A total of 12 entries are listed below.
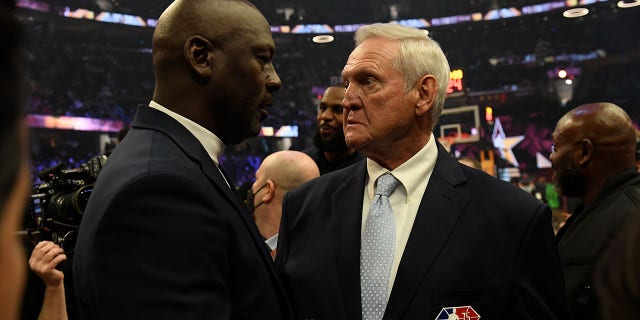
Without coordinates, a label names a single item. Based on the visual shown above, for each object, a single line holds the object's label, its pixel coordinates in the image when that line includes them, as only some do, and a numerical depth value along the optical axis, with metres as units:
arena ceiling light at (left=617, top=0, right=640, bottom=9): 11.73
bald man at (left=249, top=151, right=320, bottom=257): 2.45
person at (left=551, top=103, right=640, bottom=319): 2.10
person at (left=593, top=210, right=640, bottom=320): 0.56
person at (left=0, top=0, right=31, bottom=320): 0.34
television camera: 2.29
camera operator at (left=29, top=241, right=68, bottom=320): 2.37
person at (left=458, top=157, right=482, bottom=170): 4.04
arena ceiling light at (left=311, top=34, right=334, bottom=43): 13.77
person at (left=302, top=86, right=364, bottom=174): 3.32
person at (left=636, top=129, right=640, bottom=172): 2.81
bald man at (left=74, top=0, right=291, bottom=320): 1.04
